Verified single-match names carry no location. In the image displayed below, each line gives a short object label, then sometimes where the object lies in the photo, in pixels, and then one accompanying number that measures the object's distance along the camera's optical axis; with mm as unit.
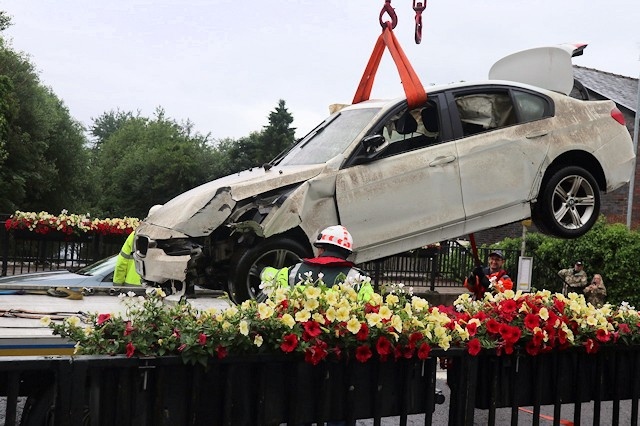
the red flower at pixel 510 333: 4504
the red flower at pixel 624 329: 4961
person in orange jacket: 9867
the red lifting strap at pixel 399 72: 7031
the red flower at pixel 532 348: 4621
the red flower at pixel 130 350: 3549
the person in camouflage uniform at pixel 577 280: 17114
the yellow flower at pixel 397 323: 4057
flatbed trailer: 4402
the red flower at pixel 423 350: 4156
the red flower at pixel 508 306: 4766
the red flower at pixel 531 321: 4633
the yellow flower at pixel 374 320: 4043
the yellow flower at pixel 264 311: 3858
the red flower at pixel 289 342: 3834
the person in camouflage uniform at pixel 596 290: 16486
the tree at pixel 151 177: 56219
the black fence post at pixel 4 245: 15281
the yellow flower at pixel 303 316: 3939
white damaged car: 6473
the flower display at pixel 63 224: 14953
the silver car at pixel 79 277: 8555
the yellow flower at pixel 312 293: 4086
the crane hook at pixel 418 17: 7914
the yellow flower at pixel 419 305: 4320
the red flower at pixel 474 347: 4375
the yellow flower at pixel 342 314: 4012
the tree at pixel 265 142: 54750
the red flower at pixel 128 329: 3664
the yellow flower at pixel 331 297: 4102
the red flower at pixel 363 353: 4043
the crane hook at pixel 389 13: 7520
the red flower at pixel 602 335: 4789
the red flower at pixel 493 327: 4551
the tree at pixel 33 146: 39500
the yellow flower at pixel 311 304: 4008
